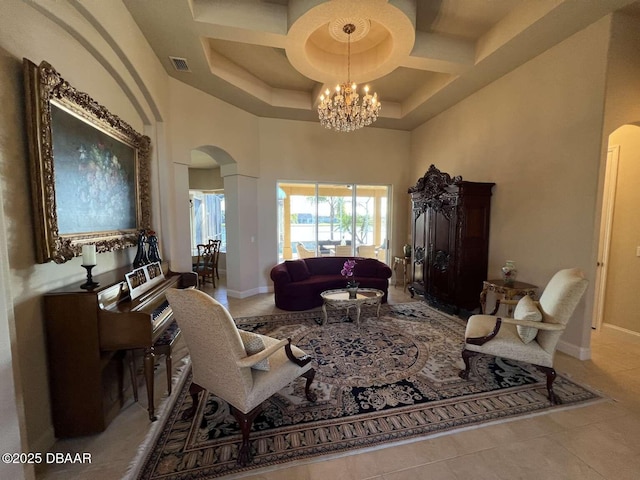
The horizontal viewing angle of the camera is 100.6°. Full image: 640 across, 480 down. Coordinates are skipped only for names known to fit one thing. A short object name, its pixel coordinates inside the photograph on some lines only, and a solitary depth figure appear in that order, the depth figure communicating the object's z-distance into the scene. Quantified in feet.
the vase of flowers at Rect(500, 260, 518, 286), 11.65
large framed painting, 5.56
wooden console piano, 5.90
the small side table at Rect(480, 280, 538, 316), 11.03
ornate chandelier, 11.46
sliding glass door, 19.98
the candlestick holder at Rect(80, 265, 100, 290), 6.14
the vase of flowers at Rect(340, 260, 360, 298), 12.92
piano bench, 7.08
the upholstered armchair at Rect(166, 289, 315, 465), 5.46
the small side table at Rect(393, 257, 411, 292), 19.22
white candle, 6.25
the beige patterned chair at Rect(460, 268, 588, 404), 7.63
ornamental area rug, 5.88
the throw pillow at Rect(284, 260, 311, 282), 16.11
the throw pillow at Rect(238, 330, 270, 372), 6.07
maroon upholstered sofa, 15.01
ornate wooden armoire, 13.30
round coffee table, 12.35
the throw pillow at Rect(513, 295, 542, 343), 7.84
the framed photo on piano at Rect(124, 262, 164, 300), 7.29
